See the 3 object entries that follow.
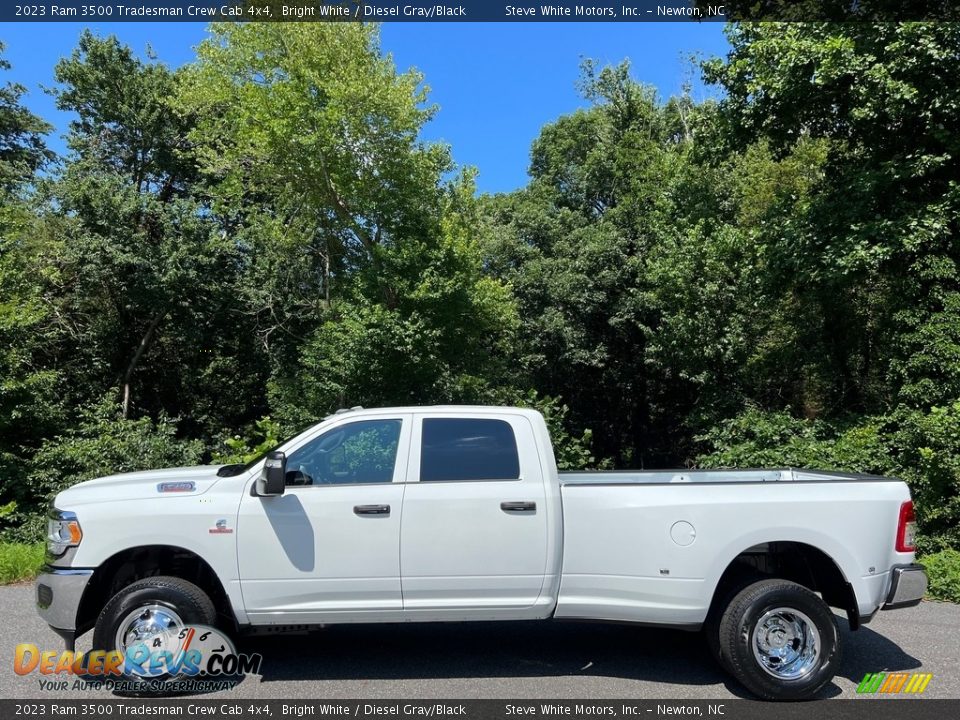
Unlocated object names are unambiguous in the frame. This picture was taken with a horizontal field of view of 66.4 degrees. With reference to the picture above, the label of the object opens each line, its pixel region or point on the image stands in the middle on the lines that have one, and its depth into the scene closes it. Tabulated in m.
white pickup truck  4.91
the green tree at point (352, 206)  16.83
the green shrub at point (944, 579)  7.75
